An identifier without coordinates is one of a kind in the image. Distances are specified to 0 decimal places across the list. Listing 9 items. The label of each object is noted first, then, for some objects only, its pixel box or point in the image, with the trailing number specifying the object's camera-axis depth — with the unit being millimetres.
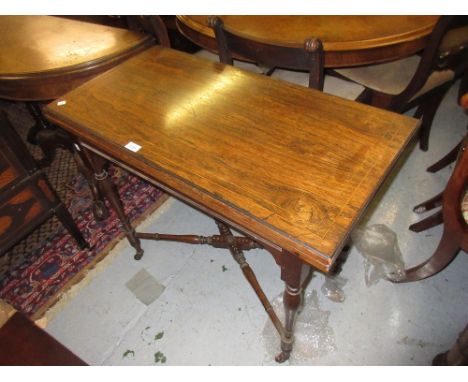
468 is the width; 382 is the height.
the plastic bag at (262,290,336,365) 1263
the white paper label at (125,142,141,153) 891
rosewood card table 710
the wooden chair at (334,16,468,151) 1384
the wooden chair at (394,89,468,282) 958
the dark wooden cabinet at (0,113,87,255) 1142
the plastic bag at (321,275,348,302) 1409
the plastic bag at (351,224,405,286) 1455
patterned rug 1514
